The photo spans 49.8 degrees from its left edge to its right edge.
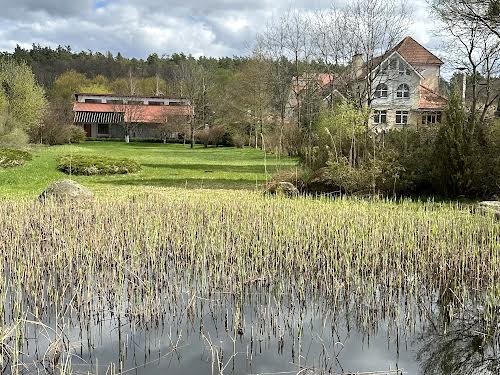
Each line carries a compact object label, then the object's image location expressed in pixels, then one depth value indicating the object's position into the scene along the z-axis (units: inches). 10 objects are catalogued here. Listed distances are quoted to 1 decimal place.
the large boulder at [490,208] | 389.1
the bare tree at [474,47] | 695.9
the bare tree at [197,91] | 2057.1
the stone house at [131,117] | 2073.1
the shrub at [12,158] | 846.5
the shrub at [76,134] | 1807.8
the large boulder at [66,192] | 462.9
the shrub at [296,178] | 593.6
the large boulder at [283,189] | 551.8
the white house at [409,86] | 1555.1
